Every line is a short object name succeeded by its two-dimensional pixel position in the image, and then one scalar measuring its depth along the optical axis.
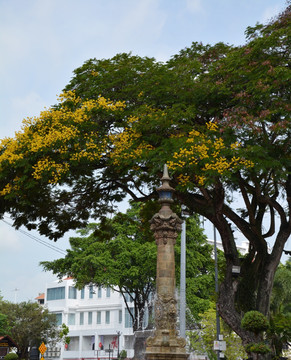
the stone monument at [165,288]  15.77
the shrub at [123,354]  61.41
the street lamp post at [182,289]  28.40
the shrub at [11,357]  37.54
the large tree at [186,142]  17.84
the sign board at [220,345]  27.98
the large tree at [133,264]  39.66
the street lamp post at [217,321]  29.19
